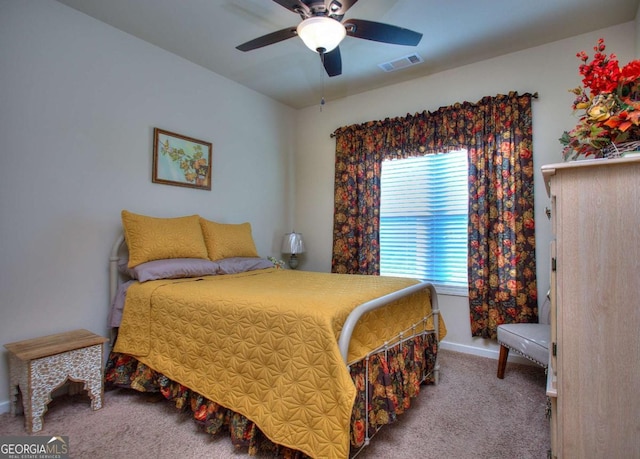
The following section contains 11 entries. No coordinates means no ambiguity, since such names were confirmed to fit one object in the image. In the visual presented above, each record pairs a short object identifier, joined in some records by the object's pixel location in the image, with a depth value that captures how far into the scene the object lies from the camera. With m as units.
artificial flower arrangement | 1.22
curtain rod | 2.80
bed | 1.43
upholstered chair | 2.16
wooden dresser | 1.11
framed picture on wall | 2.88
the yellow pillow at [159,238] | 2.40
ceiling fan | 1.81
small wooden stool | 1.85
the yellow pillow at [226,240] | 2.92
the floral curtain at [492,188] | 2.81
